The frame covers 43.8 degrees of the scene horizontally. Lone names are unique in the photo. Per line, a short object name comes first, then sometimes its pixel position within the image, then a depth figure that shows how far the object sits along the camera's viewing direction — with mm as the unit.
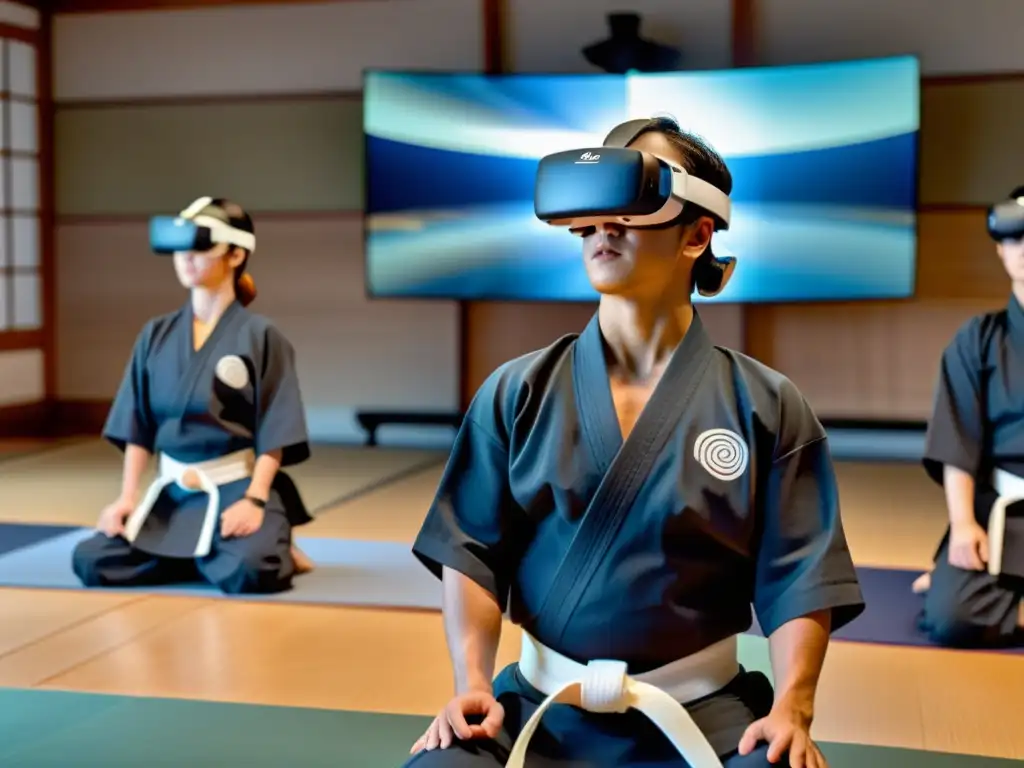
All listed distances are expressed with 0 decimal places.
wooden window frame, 7074
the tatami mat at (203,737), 2197
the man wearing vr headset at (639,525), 1495
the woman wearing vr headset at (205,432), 3514
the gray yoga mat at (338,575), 3371
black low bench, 6602
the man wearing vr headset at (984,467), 2992
